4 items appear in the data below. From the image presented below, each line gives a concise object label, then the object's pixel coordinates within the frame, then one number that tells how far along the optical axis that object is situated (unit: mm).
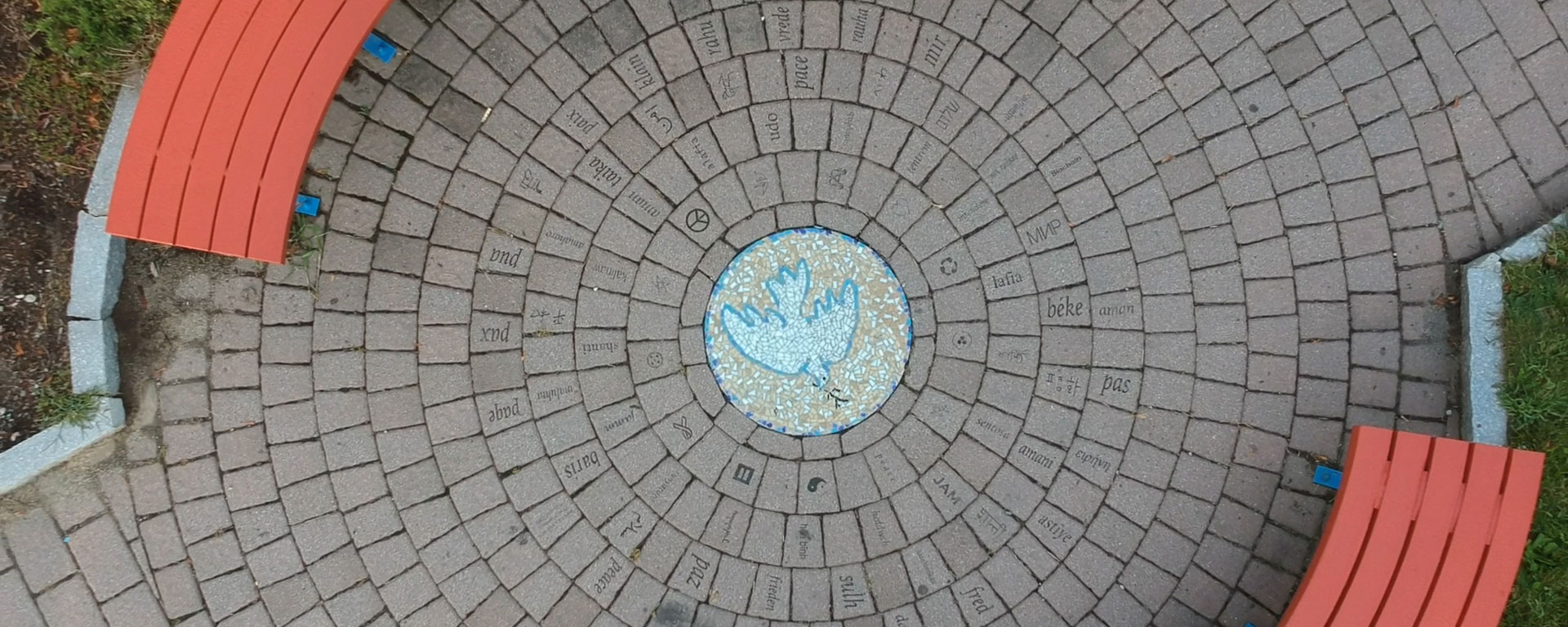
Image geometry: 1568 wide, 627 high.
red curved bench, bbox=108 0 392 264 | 4156
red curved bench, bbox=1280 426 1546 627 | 4203
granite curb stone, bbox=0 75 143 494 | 4523
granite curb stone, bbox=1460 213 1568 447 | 4625
